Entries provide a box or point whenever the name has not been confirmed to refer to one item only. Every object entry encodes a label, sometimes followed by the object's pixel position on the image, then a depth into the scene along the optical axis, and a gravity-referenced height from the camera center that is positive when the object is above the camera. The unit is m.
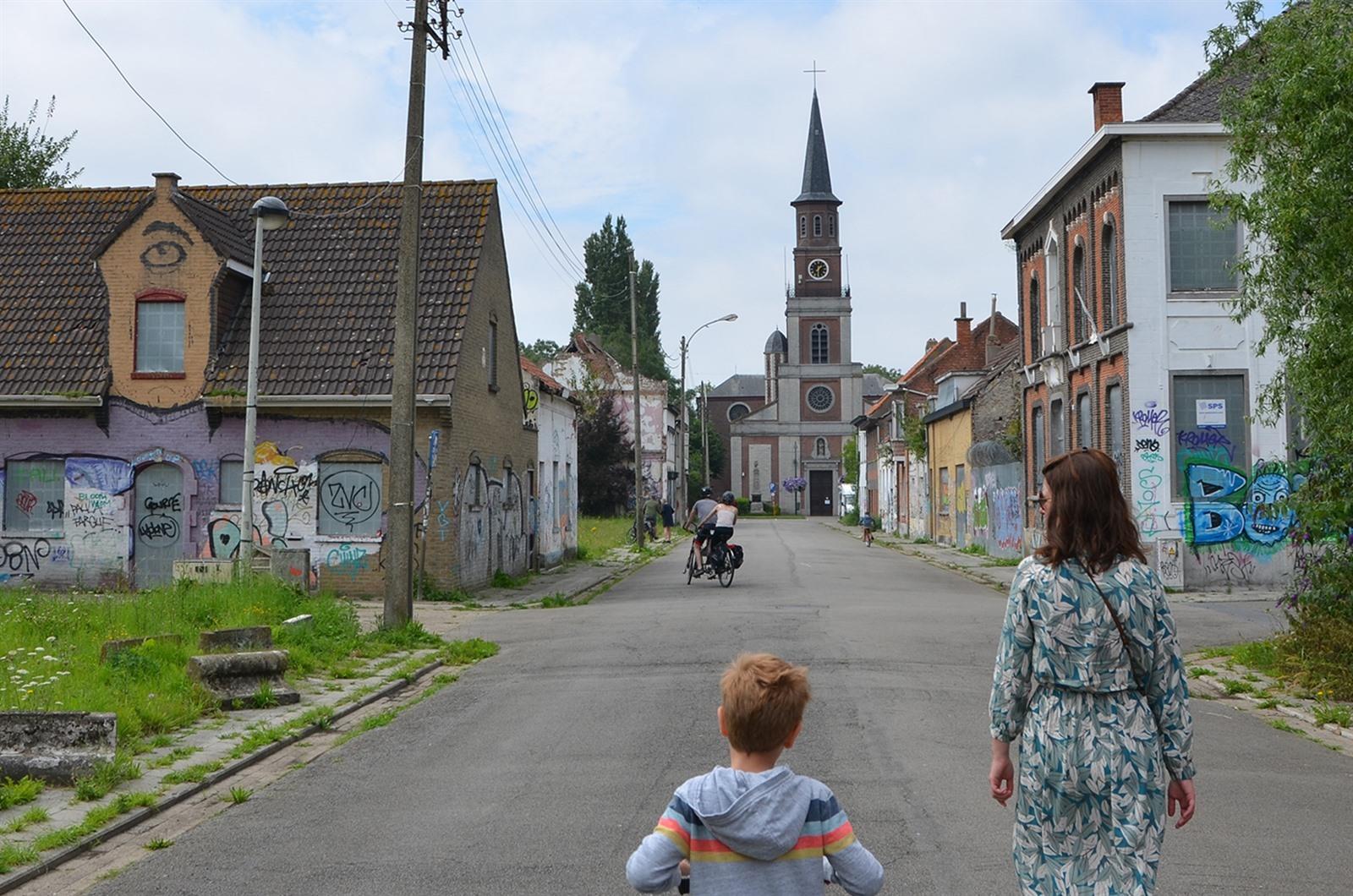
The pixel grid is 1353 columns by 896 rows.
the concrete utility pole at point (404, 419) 15.23 +1.08
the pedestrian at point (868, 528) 47.88 -0.61
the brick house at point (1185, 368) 23.95 +2.64
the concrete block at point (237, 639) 11.64 -1.15
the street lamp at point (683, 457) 64.79 +2.83
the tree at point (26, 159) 40.78 +11.03
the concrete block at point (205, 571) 16.48 -0.74
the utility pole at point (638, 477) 40.84 +1.08
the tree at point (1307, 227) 11.27 +2.50
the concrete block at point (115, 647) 10.79 -1.12
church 95.25 +9.31
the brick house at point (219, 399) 21.98 +1.90
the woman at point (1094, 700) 4.07 -0.59
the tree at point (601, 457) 64.56 +2.67
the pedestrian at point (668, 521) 47.71 -0.33
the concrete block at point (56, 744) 7.83 -1.42
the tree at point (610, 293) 101.81 +16.94
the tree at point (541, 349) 131.50 +16.67
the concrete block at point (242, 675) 10.60 -1.35
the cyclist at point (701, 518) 24.91 -0.13
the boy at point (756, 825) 3.40 -0.81
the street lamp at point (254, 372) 17.23 +1.93
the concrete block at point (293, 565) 18.48 -0.74
